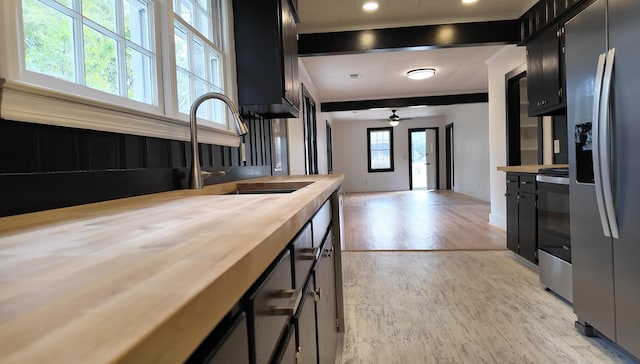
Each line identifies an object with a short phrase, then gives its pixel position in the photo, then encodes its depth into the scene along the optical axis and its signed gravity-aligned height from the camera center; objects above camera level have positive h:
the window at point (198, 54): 1.88 +0.67
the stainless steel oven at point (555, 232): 2.46 -0.51
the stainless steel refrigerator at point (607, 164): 1.61 -0.02
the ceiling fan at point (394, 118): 9.89 +1.32
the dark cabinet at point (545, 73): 3.18 +0.80
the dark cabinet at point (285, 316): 0.48 -0.26
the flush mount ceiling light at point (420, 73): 5.64 +1.43
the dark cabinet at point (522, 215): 3.08 -0.47
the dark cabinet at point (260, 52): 2.45 +0.80
